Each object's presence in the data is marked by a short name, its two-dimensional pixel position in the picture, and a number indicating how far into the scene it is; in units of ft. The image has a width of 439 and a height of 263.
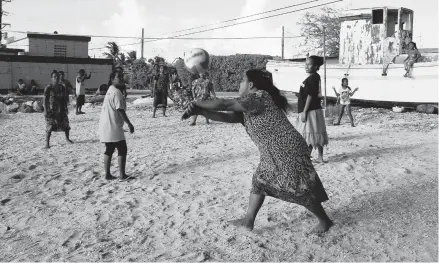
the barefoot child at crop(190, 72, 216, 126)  39.67
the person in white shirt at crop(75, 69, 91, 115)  46.73
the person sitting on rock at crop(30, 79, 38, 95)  85.35
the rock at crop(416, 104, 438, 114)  47.32
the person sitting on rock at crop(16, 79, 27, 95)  82.12
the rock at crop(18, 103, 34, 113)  53.59
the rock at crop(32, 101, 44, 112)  54.65
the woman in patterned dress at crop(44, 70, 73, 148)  28.84
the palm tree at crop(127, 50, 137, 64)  133.54
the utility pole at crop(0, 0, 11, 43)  127.13
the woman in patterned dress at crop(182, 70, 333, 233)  12.51
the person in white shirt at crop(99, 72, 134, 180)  19.76
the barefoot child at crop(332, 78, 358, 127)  38.44
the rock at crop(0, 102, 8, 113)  53.88
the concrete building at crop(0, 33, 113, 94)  89.70
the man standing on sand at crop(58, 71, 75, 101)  38.05
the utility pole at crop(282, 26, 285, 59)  144.46
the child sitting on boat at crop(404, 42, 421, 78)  47.67
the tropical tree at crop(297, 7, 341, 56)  130.21
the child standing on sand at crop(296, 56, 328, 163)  21.54
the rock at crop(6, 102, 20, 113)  53.67
